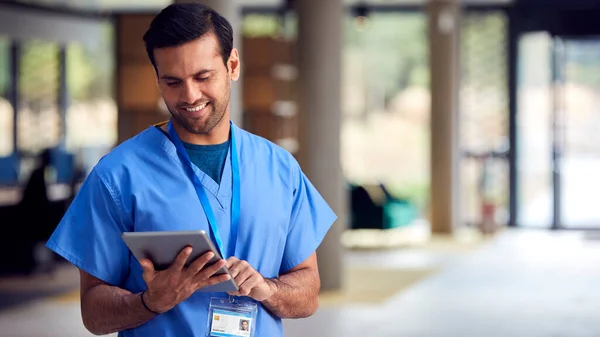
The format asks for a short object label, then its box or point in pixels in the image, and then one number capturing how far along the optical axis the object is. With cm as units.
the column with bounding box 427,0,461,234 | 1562
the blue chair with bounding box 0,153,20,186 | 1327
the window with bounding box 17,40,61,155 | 1647
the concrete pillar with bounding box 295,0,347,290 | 970
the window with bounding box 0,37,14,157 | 1628
